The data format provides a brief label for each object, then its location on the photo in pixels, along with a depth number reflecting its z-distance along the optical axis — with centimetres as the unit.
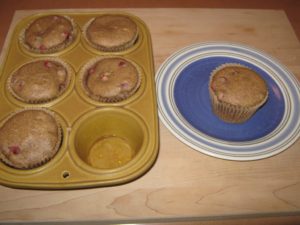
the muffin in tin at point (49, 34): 38
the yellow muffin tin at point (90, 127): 28
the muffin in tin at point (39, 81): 34
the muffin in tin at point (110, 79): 34
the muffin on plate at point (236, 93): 34
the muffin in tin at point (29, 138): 29
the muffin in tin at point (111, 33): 38
